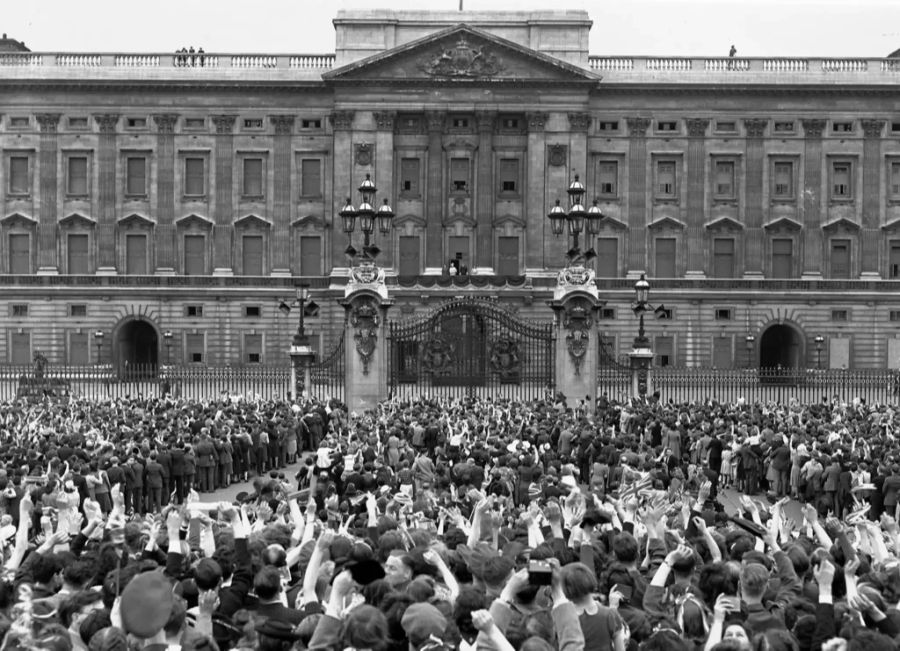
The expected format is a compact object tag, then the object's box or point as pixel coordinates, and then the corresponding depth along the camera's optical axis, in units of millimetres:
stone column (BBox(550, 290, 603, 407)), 38375
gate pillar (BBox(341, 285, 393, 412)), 37656
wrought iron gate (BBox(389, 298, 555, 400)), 41375
